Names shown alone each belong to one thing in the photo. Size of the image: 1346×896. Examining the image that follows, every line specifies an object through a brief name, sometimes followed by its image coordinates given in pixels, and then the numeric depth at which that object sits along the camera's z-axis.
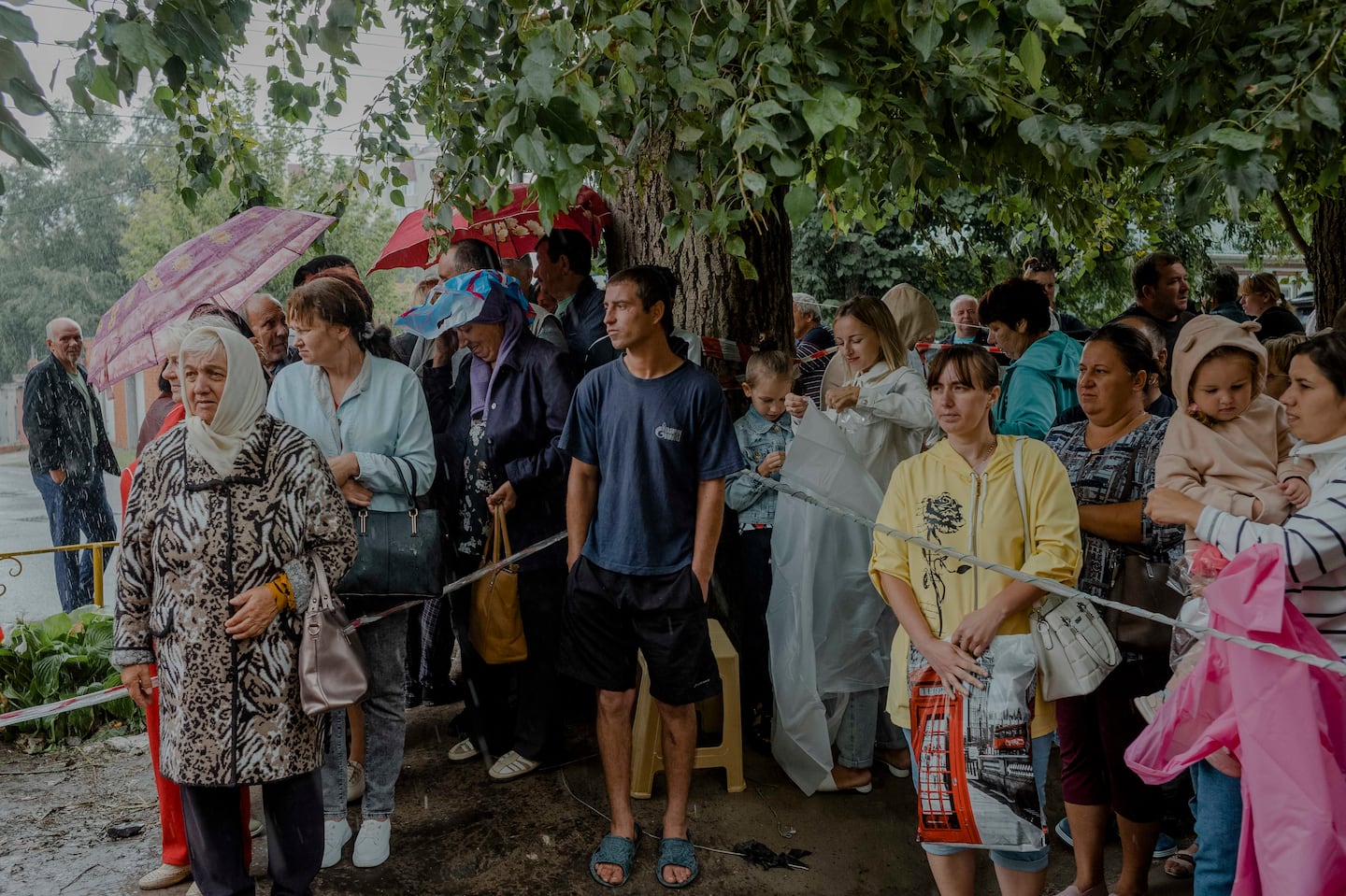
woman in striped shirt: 2.52
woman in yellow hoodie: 2.95
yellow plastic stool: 4.21
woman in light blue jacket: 3.67
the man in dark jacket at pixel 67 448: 7.94
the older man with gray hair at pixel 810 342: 5.71
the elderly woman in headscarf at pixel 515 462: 4.21
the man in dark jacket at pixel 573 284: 4.95
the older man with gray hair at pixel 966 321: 7.91
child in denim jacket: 4.48
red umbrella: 4.96
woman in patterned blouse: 3.31
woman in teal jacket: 4.39
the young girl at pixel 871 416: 4.29
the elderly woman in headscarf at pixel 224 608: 2.91
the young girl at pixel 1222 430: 2.95
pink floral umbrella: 3.86
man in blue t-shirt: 3.69
